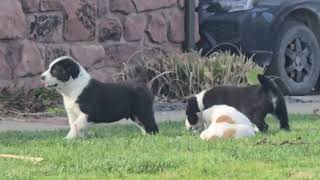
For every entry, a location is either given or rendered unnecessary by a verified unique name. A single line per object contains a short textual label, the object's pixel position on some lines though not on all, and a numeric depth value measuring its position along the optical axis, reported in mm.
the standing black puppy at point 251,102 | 18891
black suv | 26953
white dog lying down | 17047
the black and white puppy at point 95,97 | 18359
